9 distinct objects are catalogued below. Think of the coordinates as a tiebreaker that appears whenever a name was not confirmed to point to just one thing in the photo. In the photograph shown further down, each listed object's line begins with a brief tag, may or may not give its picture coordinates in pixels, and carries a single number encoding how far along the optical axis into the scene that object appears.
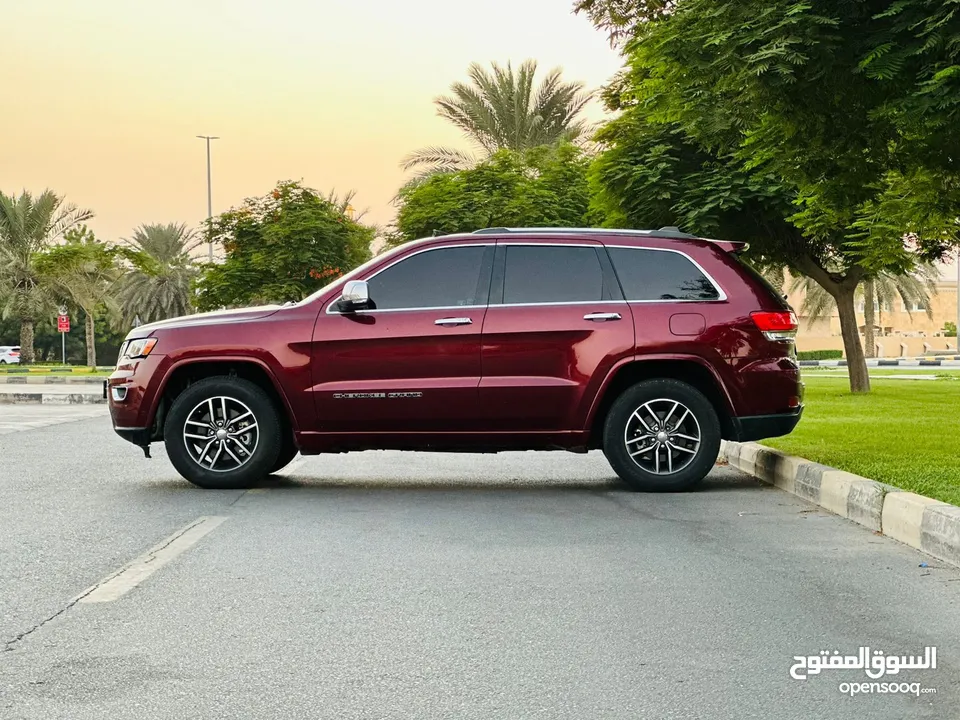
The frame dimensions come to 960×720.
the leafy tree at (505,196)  36.75
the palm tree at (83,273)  57.53
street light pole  70.51
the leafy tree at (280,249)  44.72
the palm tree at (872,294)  50.47
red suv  9.44
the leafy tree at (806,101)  9.05
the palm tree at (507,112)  44.72
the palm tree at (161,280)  71.56
